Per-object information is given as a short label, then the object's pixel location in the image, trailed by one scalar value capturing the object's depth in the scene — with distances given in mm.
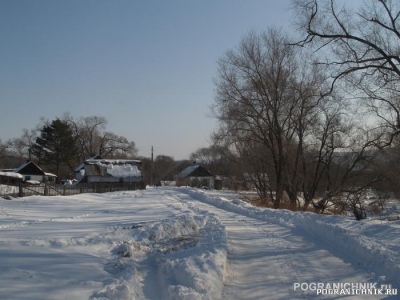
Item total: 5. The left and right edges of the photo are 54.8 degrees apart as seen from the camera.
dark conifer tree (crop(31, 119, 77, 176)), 77125
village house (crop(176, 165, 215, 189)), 82506
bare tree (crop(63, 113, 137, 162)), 95688
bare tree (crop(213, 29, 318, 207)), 31250
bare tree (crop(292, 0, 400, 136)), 17250
